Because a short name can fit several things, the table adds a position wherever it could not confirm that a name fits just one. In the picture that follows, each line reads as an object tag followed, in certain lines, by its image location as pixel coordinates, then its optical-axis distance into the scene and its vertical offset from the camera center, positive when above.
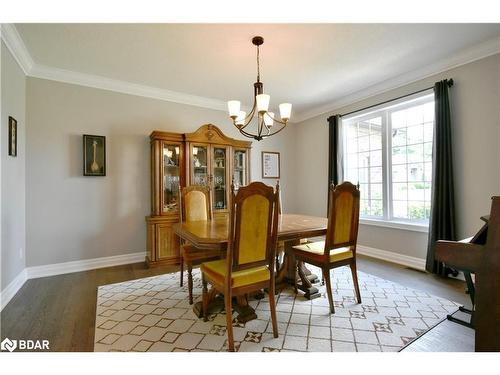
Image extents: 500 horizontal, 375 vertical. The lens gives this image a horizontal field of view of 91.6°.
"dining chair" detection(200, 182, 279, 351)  1.59 -0.42
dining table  1.76 -0.38
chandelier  2.13 +0.73
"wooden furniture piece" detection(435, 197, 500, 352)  1.16 -0.47
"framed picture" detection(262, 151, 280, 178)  4.80 +0.46
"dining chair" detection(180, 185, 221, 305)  2.35 -0.28
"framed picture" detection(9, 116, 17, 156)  2.40 +0.54
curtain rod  2.81 +1.21
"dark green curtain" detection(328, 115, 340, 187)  4.12 +0.64
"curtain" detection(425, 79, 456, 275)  2.79 +0.04
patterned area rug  1.62 -1.05
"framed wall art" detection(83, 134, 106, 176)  3.19 +0.46
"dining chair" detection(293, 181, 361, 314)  2.04 -0.45
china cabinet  3.36 +0.25
